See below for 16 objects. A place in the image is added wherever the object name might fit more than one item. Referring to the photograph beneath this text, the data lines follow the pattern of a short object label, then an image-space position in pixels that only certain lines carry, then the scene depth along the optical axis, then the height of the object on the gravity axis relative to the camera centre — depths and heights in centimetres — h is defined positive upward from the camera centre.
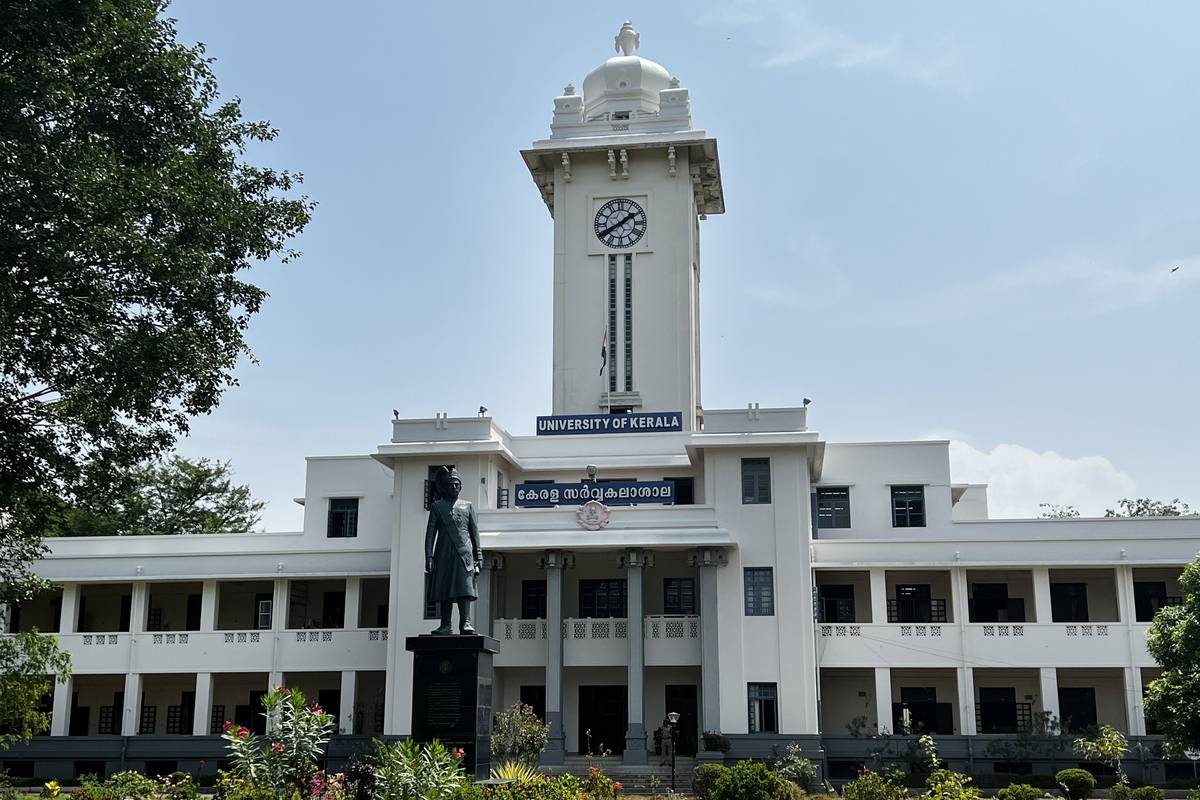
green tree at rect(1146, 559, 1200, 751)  2495 +34
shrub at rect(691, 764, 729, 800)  2966 -205
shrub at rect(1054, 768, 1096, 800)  2920 -207
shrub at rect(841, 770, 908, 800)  2328 -177
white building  3553 +264
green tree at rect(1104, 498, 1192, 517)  6278 +898
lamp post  3151 -106
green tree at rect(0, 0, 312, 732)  1877 +681
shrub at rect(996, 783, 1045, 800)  2569 -202
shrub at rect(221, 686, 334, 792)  1755 -82
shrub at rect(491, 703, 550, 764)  3122 -115
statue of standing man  2117 +225
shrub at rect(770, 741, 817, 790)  3209 -199
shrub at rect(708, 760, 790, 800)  2164 -160
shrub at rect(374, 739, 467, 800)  1580 -105
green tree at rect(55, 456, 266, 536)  5566 +805
